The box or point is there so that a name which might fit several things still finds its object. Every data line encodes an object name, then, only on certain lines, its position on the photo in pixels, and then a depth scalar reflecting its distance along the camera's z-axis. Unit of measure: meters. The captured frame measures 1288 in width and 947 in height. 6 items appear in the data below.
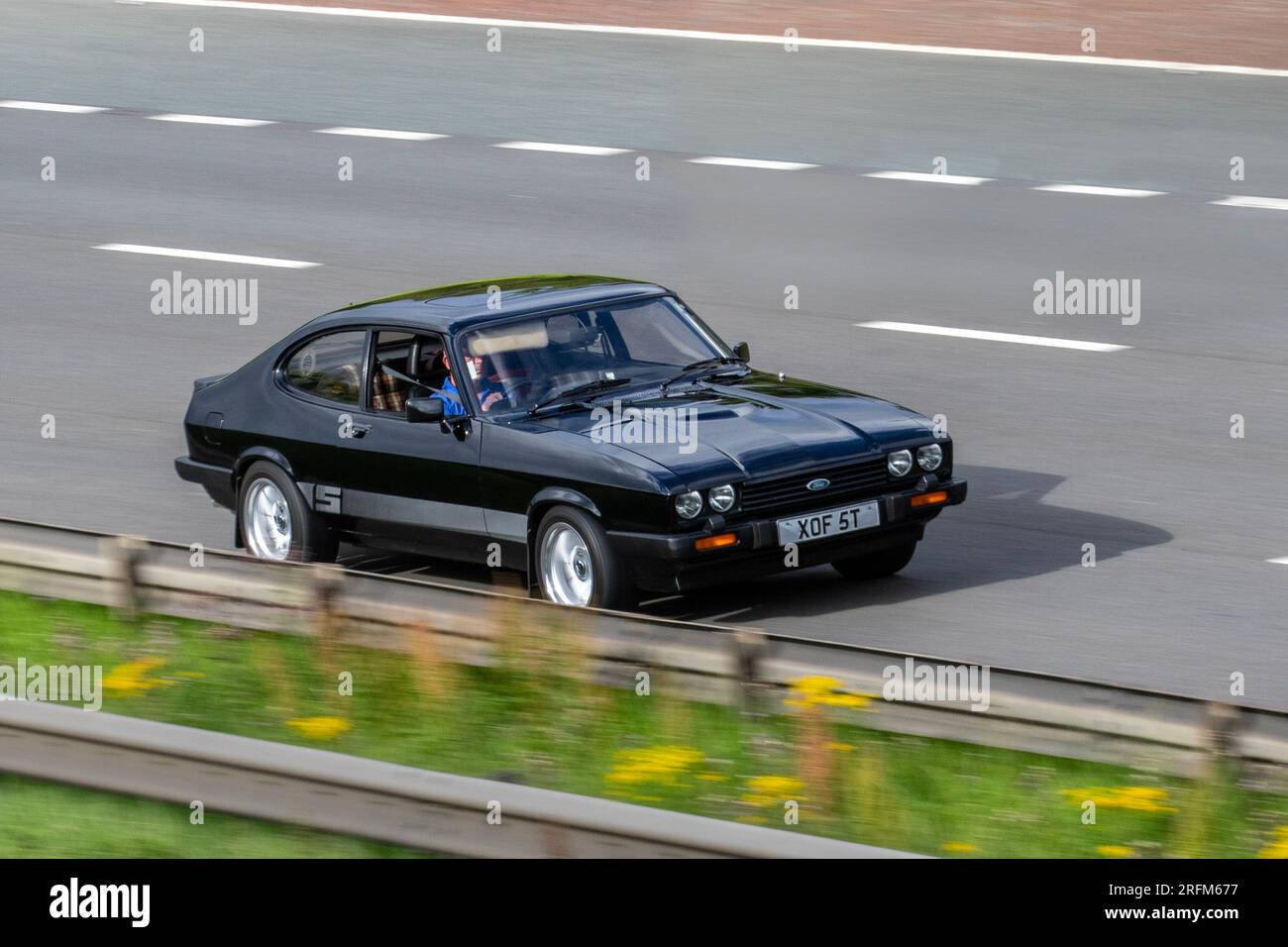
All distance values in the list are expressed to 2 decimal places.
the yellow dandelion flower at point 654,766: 14.74
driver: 20.92
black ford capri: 19.37
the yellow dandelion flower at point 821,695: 14.99
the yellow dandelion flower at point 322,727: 16.08
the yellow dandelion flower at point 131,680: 17.31
